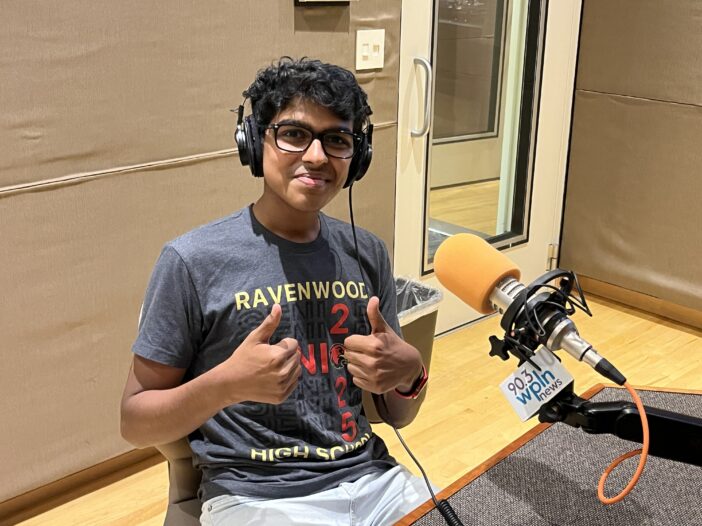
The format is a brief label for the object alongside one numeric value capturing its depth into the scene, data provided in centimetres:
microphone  89
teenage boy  119
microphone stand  90
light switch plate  261
